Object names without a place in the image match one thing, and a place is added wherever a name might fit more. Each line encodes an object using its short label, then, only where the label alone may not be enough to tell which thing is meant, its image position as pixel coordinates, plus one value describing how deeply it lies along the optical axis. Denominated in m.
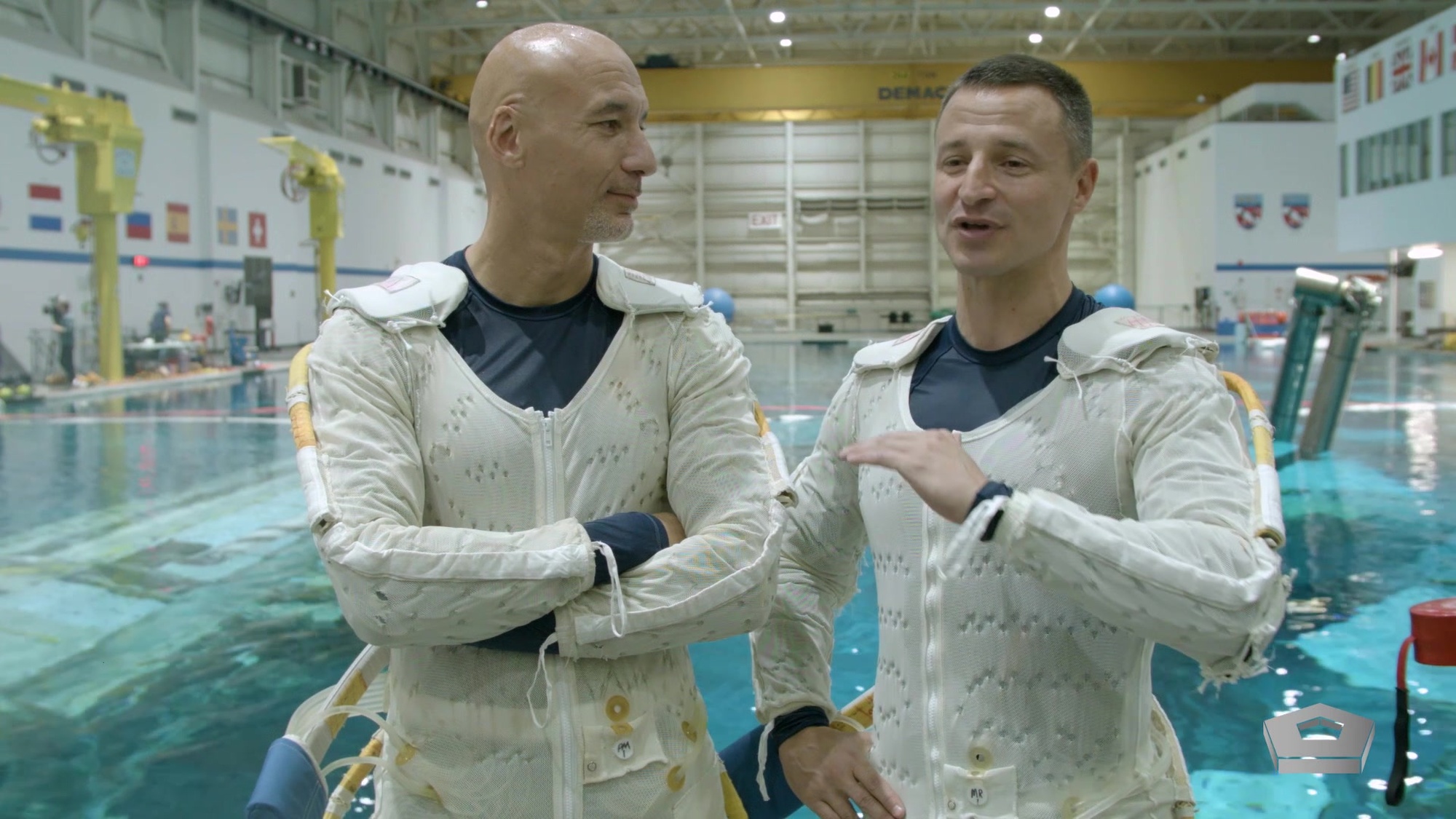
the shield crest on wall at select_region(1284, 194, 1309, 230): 30.08
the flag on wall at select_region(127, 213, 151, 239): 19.58
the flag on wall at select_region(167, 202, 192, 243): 20.70
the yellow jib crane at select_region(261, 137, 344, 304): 20.06
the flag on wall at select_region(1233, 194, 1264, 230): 30.23
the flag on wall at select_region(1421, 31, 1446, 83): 22.69
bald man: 1.79
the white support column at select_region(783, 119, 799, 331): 35.69
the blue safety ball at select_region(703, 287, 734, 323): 22.98
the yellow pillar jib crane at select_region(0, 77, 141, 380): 15.14
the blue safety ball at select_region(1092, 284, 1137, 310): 19.28
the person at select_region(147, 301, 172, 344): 19.56
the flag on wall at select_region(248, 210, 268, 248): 23.17
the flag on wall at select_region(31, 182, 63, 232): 17.05
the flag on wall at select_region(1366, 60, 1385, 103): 25.49
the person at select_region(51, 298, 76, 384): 16.88
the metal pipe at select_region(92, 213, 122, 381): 16.84
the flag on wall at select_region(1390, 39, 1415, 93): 24.06
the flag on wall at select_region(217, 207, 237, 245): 22.02
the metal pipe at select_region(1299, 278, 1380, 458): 10.55
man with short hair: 1.59
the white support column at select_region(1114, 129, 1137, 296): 36.56
